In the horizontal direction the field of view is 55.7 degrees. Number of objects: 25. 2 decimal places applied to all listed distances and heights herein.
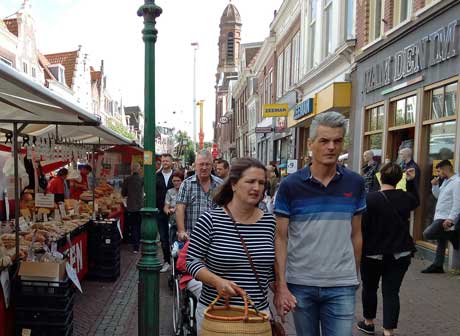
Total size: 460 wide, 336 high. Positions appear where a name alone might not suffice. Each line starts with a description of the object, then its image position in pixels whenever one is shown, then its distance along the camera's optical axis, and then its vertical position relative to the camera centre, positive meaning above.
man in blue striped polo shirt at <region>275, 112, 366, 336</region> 2.44 -0.50
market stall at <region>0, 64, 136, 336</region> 3.71 -0.87
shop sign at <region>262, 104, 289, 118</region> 18.25 +1.63
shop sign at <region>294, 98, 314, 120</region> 15.05 +1.49
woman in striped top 2.30 -0.52
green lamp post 3.86 -0.59
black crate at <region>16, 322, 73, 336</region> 3.86 -1.64
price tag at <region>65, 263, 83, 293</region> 4.02 -1.21
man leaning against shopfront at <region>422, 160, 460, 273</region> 6.38 -0.96
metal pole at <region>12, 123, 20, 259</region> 4.15 -0.31
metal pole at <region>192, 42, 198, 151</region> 41.84 +6.07
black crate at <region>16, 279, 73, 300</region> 3.86 -1.28
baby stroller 3.50 -1.41
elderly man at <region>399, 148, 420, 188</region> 7.41 -0.19
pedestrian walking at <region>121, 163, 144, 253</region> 8.91 -1.11
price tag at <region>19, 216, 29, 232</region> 5.42 -1.03
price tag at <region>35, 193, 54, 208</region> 5.91 -0.76
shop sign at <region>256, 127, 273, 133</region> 21.15 +0.94
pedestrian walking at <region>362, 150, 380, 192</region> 7.96 -0.42
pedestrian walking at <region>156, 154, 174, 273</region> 7.12 -0.88
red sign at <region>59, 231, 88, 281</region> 5.50 -1.47
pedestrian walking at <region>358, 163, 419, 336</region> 3.95 -0.79
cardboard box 3.88 -1.13
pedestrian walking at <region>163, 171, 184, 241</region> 5.91 -0.76
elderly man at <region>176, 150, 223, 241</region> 4.57 -0.50
